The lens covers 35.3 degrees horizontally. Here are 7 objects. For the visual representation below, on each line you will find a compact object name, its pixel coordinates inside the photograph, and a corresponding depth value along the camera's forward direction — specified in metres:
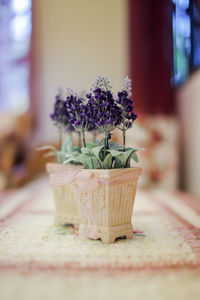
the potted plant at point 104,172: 0.80
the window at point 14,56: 3.02
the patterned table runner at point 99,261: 0.56
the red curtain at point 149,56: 2.32
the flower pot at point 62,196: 0.94
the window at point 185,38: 1.81
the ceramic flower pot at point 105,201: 0.80
